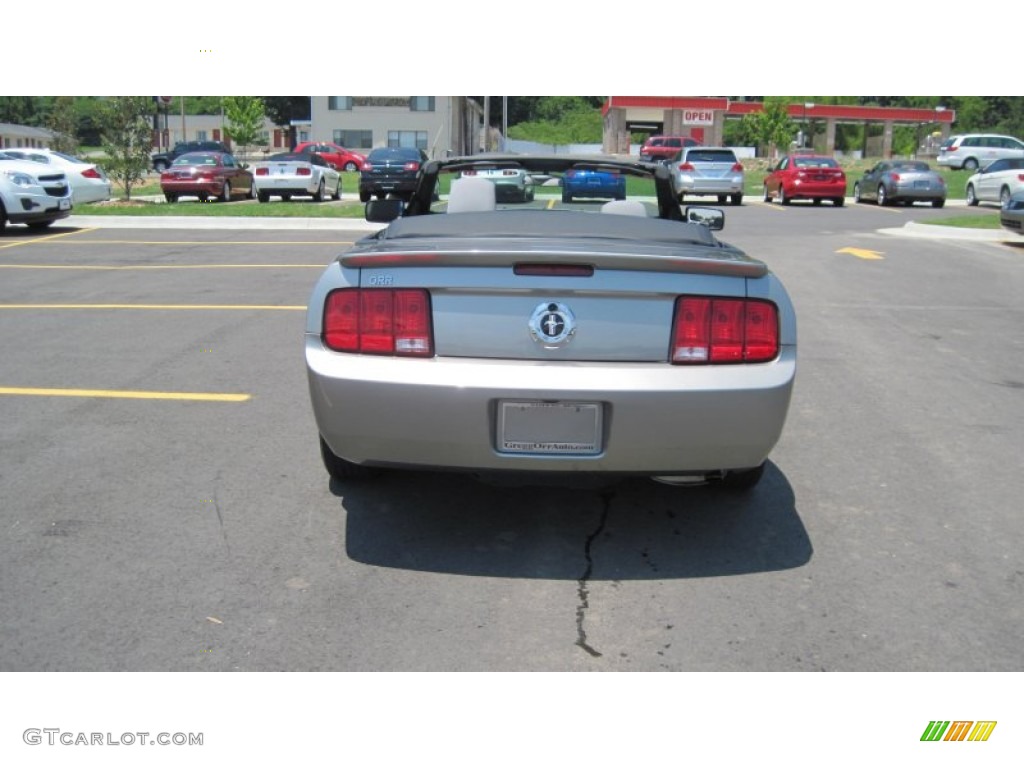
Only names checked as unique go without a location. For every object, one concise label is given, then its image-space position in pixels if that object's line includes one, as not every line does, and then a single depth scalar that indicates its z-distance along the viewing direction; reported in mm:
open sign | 67688
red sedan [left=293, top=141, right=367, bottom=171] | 50438
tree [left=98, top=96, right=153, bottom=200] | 25125
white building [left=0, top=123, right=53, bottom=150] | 78875
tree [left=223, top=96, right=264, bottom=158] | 61469
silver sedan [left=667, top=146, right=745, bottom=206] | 26719
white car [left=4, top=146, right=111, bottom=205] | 22047
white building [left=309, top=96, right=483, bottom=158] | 61344
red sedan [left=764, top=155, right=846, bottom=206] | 27562
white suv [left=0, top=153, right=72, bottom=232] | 16547
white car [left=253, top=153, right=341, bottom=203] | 25828
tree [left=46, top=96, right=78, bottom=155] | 46562
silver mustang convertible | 3787
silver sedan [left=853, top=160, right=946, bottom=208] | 27297
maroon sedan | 25891
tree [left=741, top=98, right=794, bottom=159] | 56688
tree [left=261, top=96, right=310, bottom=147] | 88812
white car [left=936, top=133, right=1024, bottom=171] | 43438
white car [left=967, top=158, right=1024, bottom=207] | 26250
